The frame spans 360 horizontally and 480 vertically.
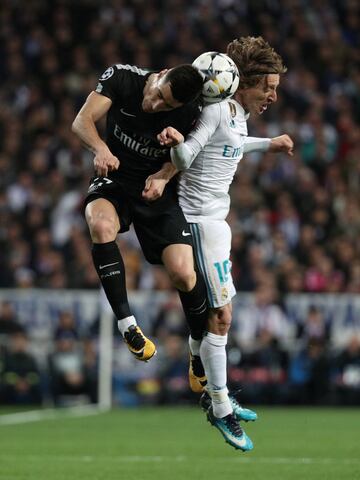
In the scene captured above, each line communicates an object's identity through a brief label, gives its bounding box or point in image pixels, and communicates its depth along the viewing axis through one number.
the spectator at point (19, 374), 35.09
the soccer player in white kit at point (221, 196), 16.84
